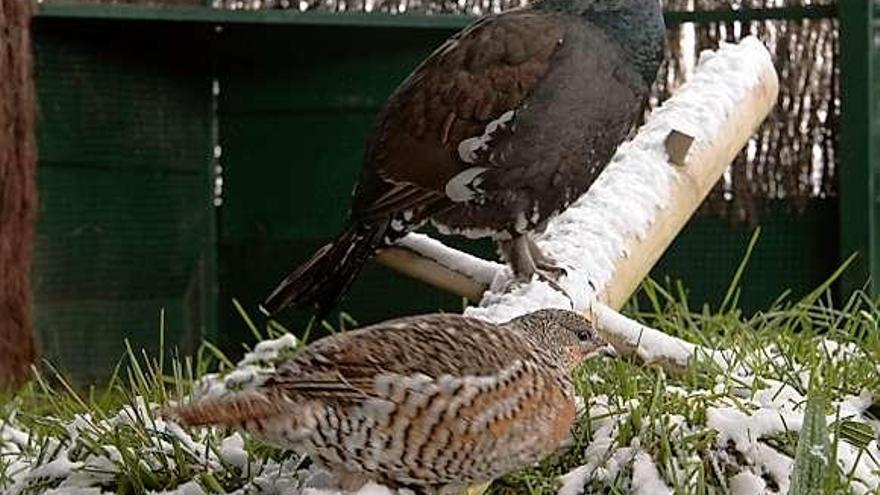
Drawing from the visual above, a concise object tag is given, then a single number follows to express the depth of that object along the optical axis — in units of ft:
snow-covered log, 18.99
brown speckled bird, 12.73
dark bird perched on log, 19.56
